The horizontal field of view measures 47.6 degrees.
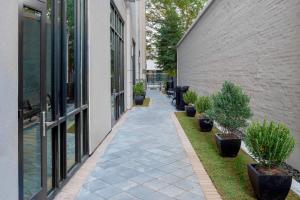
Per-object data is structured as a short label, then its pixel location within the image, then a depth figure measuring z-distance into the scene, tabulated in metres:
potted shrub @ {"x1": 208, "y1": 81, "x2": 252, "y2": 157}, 6.26
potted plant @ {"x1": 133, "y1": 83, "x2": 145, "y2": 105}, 17.94
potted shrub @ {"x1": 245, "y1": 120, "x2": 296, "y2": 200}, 3.99
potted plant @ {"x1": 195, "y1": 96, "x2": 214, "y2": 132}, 9.25
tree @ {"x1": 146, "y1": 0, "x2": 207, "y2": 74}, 31.34
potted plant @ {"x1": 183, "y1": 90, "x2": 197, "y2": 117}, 12.70
